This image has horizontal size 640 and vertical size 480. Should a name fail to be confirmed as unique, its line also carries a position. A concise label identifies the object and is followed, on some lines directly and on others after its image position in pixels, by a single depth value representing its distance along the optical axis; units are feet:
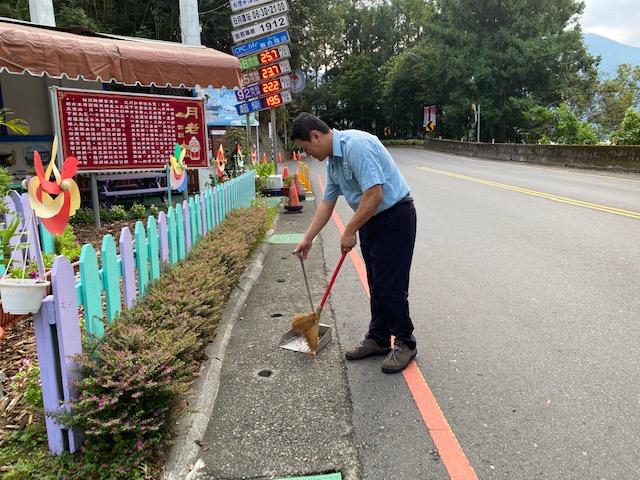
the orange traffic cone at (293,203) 34.42
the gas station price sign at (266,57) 39.37
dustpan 11.80
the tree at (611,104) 128.26
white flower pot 6.66
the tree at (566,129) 79.66
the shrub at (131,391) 7.20
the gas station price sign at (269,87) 40.29
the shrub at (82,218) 26.00
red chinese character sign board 22.58
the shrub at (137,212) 27.81
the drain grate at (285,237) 24.36
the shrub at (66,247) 16.20
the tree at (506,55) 114.12
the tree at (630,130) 61.31
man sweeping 10.03
